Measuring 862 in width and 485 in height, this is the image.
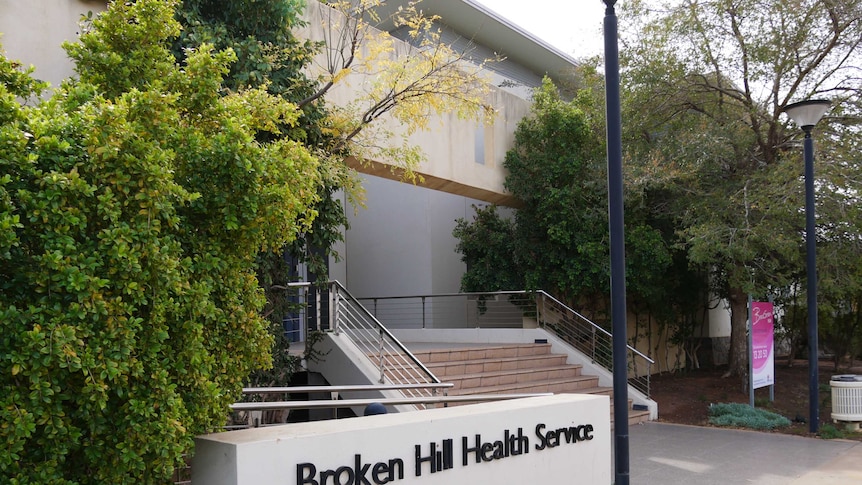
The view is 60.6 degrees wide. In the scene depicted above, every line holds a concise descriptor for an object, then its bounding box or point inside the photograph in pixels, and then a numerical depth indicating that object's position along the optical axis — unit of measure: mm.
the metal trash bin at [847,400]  11711
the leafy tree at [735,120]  12609
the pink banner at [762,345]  12859
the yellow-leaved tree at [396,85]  9266
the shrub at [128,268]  3201
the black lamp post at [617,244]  5688
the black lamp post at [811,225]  10961
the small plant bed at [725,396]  12570
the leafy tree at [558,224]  14734
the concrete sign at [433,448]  4051
